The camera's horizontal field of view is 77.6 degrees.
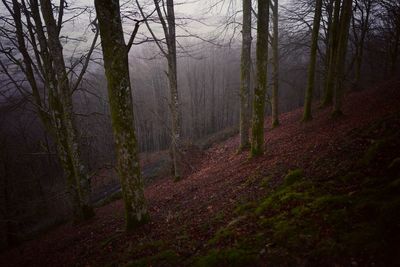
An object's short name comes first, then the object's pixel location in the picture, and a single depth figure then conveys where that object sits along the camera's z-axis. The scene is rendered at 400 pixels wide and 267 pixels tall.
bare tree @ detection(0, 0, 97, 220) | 8.24
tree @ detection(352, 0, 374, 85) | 18.70
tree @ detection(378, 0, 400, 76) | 18.50
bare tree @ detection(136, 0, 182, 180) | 10.03
